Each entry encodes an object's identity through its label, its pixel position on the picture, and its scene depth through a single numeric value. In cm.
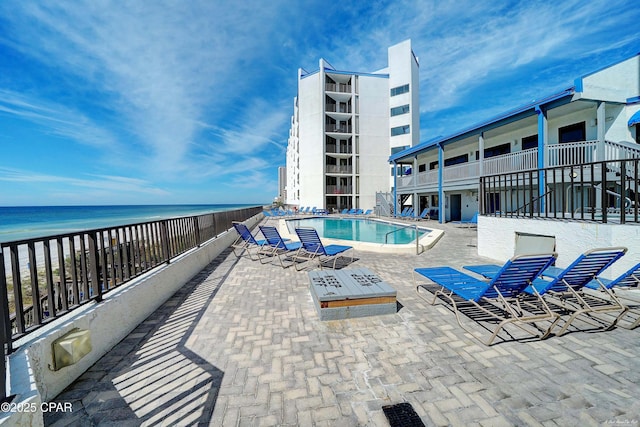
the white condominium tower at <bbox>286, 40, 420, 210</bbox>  3144
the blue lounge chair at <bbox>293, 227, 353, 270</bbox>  629
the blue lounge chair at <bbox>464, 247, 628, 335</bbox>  311
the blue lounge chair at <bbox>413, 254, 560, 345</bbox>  298
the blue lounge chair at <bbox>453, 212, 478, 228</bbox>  1411
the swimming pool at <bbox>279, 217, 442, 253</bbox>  809
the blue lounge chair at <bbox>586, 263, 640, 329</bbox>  325
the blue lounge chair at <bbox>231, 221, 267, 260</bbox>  770
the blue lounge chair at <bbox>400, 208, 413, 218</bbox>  1961
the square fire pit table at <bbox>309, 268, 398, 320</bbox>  352
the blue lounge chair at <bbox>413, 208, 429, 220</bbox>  1812
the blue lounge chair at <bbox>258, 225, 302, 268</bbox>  686
